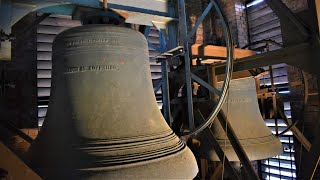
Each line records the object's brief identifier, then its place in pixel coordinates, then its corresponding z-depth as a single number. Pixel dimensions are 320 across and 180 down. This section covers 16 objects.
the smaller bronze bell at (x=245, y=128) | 1.97
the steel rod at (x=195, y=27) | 1.90
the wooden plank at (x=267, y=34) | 3.85
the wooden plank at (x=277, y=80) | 3.73
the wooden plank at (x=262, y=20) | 3.94
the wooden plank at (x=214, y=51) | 2.04
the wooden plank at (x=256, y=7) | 4.10
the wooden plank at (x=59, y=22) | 2.90
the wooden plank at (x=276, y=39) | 3.77
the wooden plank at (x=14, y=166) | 0.79
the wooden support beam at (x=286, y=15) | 1.42
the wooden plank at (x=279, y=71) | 3.73
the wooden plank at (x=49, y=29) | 2.83
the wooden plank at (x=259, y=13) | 4.02
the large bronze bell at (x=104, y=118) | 0.96
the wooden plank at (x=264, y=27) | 3.89
